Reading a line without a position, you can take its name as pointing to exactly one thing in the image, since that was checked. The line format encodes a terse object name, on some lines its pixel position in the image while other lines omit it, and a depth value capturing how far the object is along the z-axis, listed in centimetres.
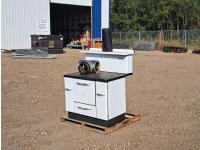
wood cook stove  391
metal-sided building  1563
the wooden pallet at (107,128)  395
